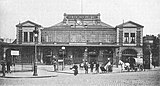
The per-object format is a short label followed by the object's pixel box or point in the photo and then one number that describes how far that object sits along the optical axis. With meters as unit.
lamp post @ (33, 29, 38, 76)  16.75
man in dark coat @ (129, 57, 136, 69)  22.90
